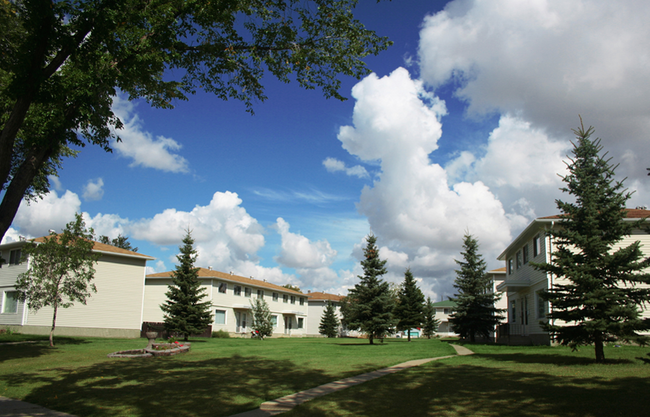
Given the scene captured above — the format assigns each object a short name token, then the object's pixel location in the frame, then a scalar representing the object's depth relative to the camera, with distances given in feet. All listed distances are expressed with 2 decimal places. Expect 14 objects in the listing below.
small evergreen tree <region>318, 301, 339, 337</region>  186.09
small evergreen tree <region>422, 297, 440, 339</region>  169.37
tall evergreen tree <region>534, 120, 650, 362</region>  40.40
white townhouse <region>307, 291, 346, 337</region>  219.61
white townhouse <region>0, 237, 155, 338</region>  101.40
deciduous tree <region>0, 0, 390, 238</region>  22.30
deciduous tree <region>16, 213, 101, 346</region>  68.28
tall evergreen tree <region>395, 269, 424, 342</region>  138.41
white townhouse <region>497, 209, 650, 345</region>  74.47
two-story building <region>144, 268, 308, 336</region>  144.46
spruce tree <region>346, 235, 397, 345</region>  94.22
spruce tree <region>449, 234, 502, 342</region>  99.45
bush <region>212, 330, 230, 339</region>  134.00
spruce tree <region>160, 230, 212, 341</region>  98.58
